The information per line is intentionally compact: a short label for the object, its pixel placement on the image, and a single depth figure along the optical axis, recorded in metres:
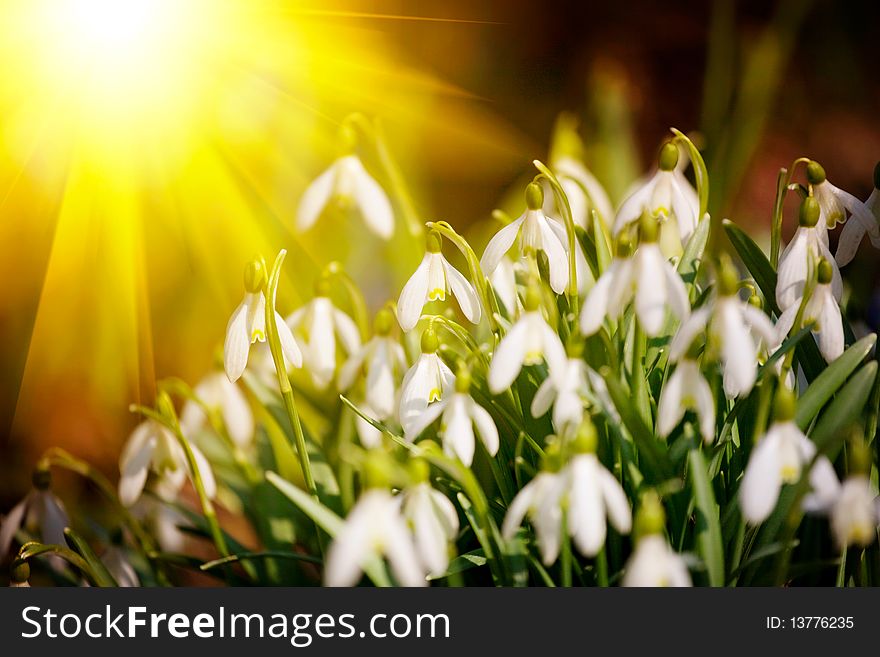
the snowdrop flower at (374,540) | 0.66
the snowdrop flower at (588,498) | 0.67
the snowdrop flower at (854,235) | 0.73
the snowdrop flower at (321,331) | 0.76
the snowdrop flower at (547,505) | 0.68
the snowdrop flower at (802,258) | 0.71
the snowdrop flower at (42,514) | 0.76
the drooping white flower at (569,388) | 0.69
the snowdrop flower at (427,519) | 0.68
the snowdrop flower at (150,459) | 0.75
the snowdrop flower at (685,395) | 0.68
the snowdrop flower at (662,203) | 0.73
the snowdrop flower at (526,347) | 0.69
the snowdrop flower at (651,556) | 0.66
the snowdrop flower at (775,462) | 0.67
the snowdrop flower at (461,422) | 0.70
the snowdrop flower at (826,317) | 0.70
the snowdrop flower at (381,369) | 0.75
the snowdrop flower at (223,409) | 0.79
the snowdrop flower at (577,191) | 0.83
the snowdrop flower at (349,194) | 0.74
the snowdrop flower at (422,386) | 0.71
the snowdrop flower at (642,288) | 0.68
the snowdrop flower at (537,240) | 0.72
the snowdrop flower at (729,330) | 0.68
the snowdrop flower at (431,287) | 0.72
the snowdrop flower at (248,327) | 0.71
